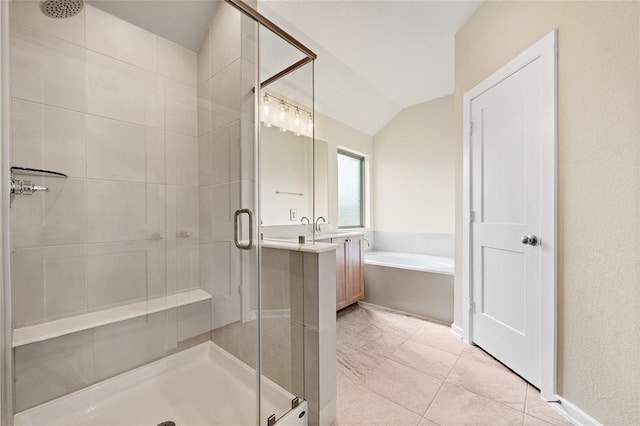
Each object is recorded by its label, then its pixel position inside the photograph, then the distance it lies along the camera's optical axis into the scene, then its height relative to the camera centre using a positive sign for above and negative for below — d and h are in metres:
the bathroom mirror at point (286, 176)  1.65 +0.25
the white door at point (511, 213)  1.51 -0.01
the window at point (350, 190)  3.72 +0.35
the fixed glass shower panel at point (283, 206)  1.31 +0.04
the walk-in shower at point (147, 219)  1.23 -0.04
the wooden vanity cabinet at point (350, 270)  2.63 -0.64
